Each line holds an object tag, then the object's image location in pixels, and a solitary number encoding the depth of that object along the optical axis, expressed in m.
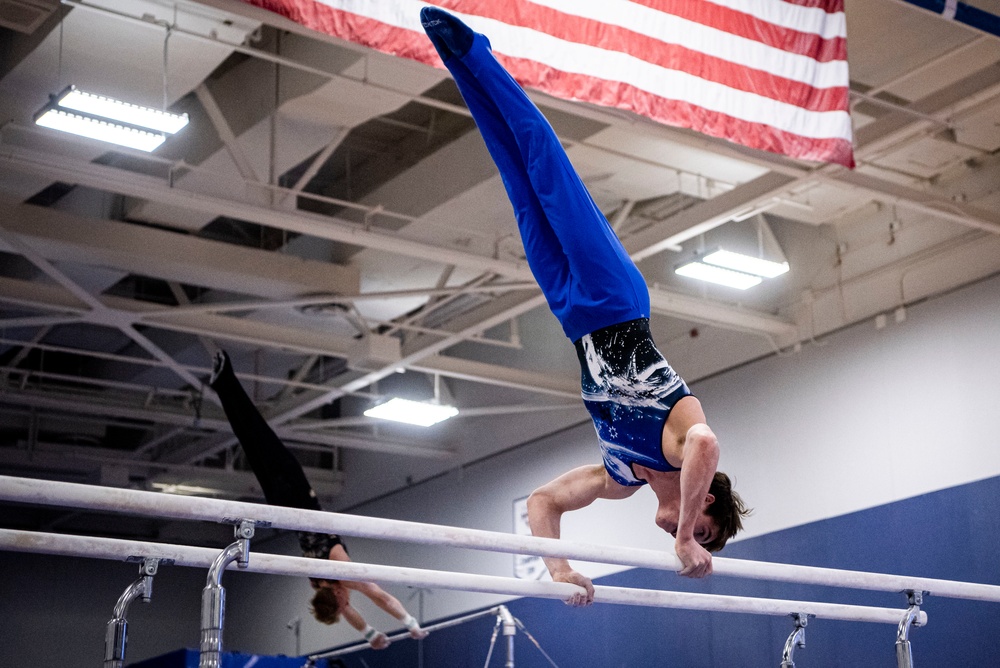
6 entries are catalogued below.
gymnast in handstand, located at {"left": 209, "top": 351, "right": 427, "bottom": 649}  6.77
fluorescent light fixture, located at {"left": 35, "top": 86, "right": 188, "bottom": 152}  6.34
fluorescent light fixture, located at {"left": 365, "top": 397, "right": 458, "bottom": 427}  11.16
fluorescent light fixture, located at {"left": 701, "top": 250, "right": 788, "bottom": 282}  8.53
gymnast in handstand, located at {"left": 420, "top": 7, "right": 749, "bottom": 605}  3.57
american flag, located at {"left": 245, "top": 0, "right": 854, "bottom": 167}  5.19
